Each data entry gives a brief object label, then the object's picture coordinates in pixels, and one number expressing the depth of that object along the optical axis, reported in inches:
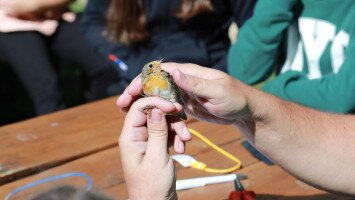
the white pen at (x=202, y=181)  53.2
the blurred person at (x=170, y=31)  94.7
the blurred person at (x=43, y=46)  119.0
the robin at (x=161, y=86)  43.1
